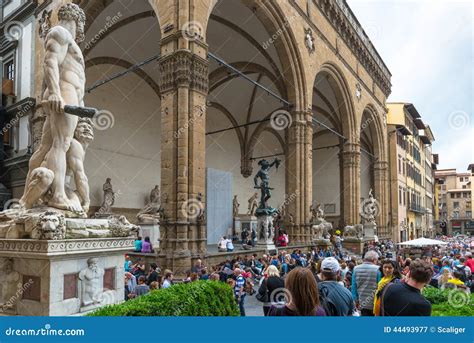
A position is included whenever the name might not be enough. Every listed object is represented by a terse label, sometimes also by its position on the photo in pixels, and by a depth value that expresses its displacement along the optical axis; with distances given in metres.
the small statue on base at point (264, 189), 15.03
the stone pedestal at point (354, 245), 21.88
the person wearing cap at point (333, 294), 2.80
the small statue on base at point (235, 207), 26.09
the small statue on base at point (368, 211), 26.84
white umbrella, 16.47
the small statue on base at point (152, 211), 15.98
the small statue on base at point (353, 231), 22.86
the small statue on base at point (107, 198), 18.84
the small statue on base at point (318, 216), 21.81
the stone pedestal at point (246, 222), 23.94
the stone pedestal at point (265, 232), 14.72
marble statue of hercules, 4.88
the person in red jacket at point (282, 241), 16.58
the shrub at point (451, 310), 3.62
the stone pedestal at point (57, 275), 4.16
